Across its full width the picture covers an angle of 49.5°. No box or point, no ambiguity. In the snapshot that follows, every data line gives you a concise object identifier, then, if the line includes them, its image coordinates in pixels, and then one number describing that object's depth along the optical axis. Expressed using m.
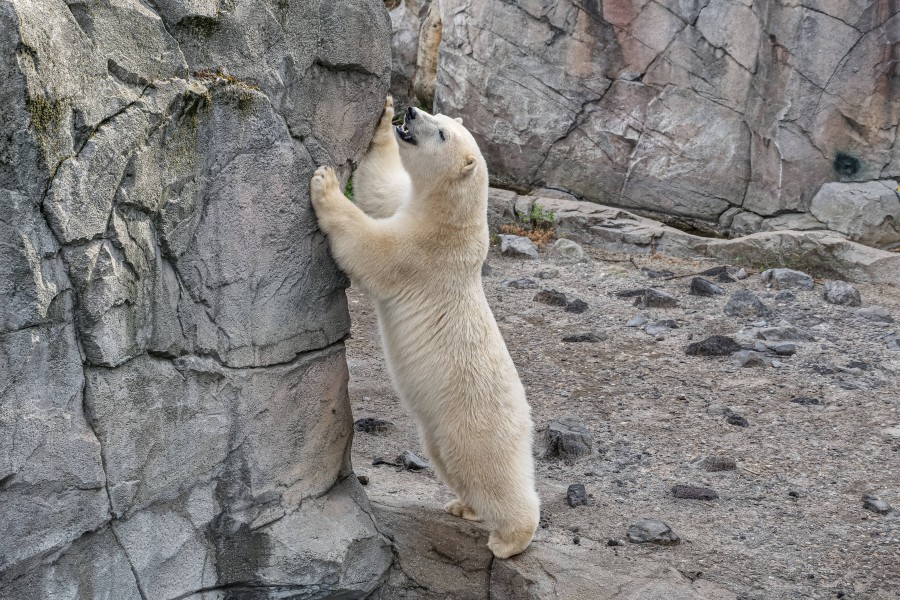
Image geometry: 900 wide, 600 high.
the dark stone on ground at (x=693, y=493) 5.39
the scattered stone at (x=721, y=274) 9.75
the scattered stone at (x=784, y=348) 7.61
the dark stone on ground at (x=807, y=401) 6.66
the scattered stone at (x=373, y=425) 6.20
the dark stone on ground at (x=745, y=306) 8.59
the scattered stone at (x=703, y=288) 9.20
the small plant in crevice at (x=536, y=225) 11.03
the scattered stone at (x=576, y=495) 5.28
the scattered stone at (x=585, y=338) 7.99
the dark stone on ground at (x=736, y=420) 6.38
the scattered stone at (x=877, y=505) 5.12
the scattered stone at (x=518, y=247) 10.38
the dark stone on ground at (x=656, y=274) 9.89
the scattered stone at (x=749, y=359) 7.41
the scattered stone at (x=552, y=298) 8.87
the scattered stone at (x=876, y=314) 8.49
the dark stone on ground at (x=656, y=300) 8.86
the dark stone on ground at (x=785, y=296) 9.10
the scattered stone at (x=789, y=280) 9.54
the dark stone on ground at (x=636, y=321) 8.41
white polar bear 4.48
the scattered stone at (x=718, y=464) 5.77
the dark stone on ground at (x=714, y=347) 7.60
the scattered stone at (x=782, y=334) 7.90
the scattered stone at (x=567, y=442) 5.93
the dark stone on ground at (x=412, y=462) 5.70
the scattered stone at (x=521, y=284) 9.40
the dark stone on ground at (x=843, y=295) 8.95
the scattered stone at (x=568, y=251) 10.50
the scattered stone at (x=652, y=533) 4.85
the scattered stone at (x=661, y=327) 8.20
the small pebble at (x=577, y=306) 8.73
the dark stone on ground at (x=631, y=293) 9.16
